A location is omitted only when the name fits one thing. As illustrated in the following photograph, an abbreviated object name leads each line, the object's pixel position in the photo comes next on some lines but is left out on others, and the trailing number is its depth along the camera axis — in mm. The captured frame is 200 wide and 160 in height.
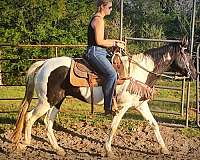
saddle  6062
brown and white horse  6148
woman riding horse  5754
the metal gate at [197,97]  7484
